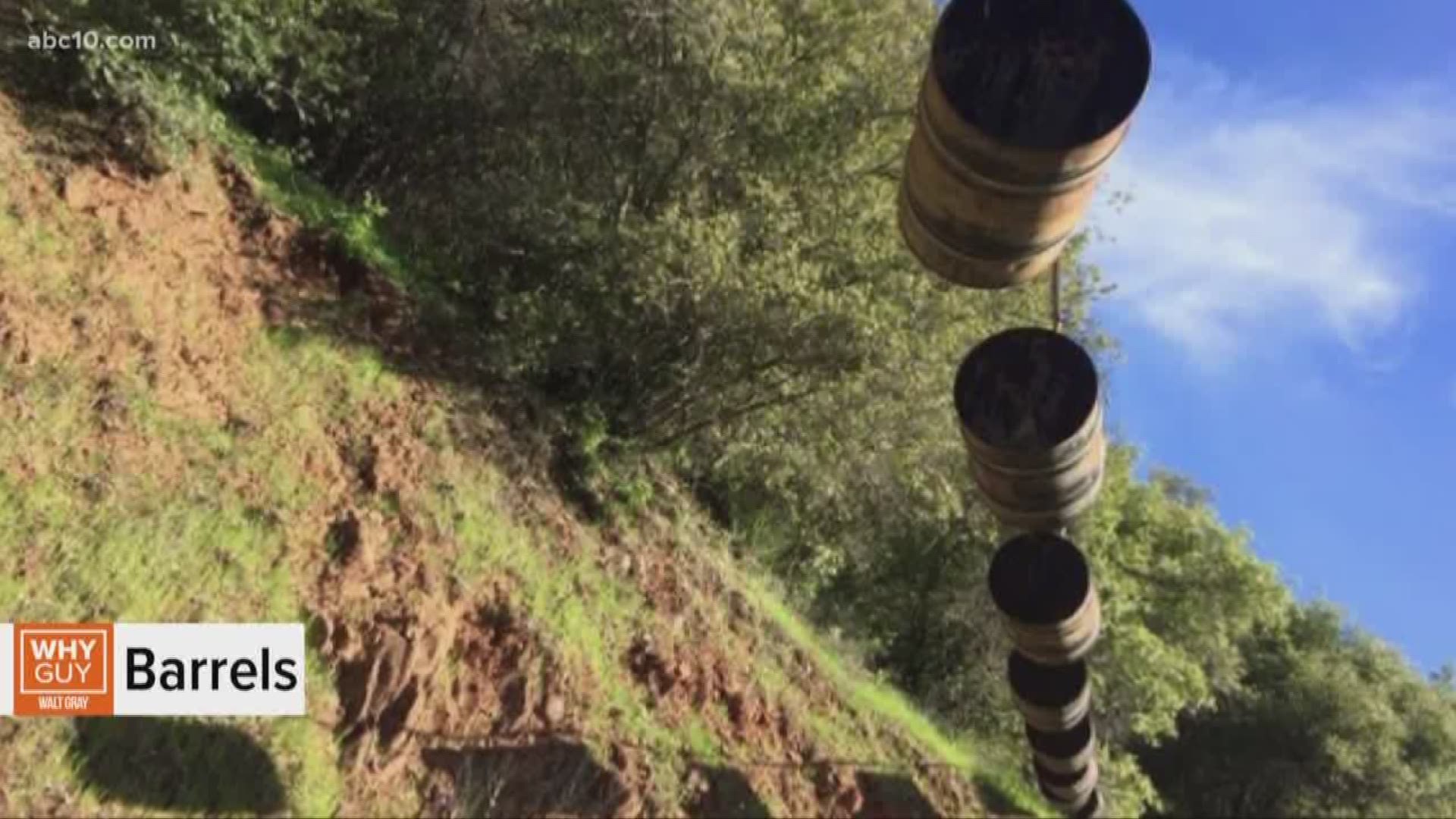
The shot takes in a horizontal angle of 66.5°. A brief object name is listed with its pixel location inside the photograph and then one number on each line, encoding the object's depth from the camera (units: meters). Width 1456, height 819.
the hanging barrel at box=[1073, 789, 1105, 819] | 12.36
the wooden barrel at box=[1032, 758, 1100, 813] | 11.09
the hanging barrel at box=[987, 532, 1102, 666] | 8.13
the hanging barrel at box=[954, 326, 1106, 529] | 6.20
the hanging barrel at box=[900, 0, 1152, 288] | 4.22
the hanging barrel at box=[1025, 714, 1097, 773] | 10.52
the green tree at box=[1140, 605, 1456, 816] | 29.77
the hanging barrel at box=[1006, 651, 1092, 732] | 9.77
